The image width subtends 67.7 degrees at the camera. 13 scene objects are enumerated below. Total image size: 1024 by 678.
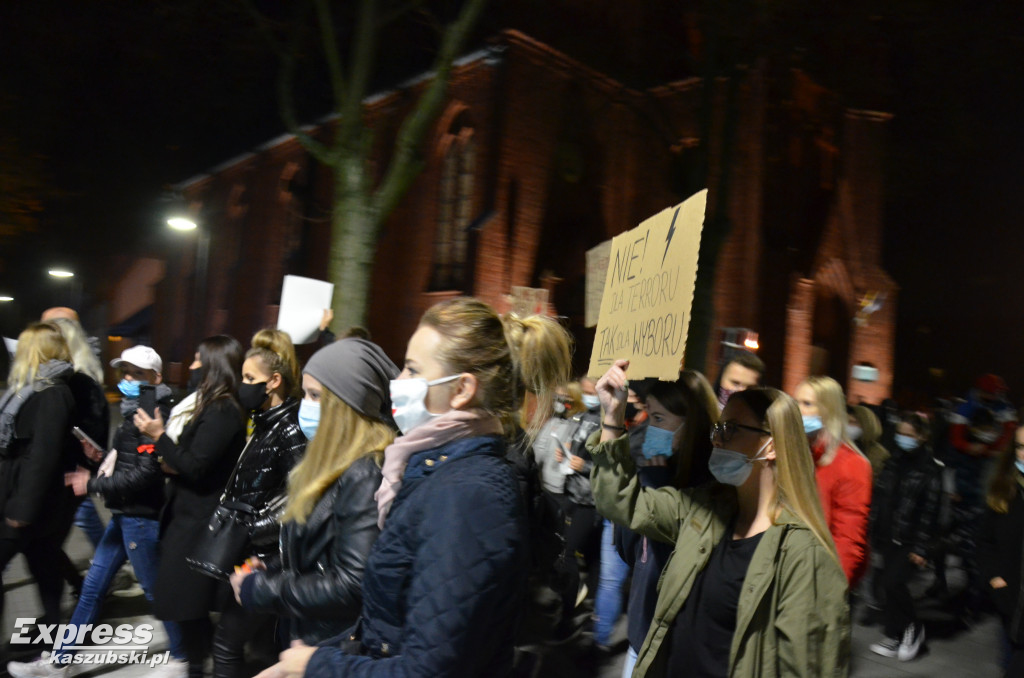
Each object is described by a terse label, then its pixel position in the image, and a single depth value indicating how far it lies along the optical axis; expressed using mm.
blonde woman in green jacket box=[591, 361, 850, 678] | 2414
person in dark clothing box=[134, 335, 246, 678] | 3807
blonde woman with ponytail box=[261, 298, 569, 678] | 1771
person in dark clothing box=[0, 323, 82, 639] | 4520
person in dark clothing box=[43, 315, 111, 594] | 5141
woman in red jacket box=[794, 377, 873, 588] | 4172
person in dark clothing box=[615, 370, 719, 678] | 3334
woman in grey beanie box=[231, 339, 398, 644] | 2551
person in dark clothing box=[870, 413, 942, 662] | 6285
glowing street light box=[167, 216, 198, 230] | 18828
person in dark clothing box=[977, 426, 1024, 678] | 4082
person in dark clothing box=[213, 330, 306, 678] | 3484
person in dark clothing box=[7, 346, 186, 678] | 4641
